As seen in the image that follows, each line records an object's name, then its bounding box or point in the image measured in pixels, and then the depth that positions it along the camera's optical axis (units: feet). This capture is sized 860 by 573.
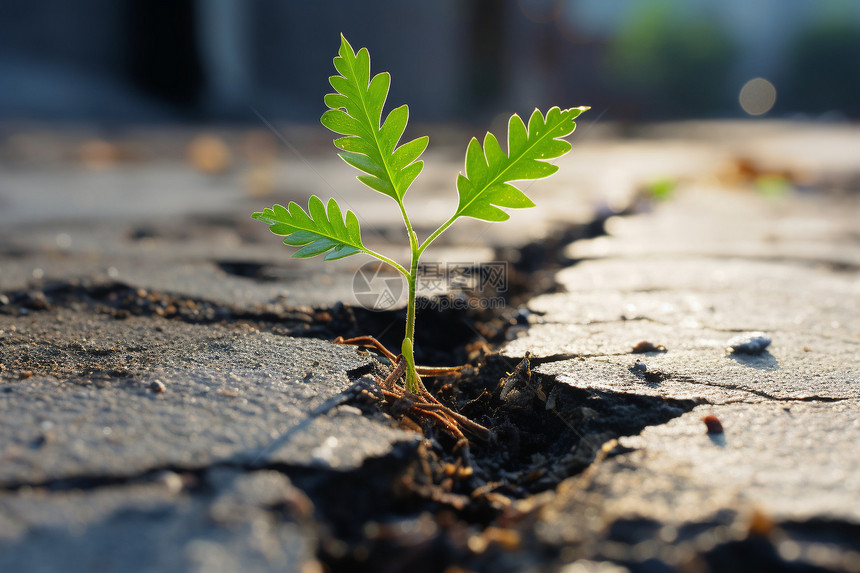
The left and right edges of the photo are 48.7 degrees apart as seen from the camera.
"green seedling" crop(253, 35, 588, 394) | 0.85
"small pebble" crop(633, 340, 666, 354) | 1.01
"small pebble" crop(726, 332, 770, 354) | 1.00
